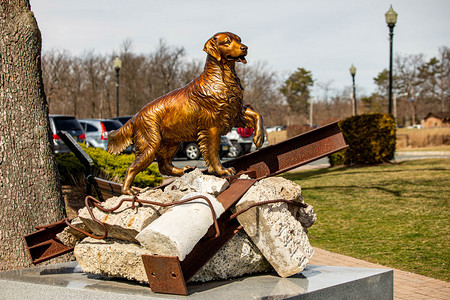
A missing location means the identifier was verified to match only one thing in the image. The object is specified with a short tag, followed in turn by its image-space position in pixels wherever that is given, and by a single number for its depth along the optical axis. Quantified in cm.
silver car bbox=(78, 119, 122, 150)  1878
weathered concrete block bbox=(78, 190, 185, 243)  310
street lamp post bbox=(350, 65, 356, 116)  2967
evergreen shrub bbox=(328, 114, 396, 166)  1662
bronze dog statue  379
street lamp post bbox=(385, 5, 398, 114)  1819
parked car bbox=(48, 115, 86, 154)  1670
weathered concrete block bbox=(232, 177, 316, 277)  311
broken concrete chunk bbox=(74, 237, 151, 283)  312
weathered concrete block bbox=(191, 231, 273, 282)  318
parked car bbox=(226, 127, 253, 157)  2223
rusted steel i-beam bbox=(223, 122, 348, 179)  413
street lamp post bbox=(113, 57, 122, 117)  2487
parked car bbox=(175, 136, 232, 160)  2014
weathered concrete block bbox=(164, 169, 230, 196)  337
